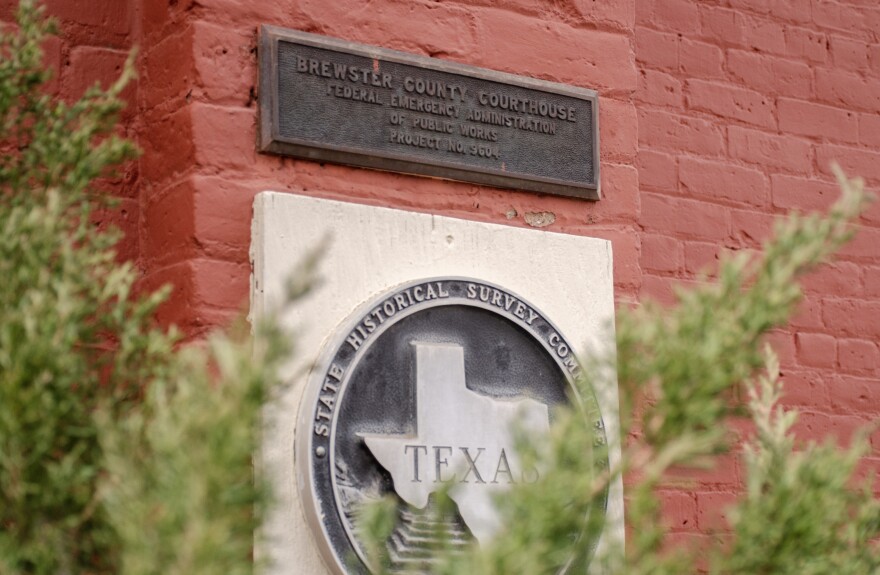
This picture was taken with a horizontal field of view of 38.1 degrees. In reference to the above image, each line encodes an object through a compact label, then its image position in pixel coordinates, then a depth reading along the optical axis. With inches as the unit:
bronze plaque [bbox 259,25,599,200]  91.5
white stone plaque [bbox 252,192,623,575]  85.6
